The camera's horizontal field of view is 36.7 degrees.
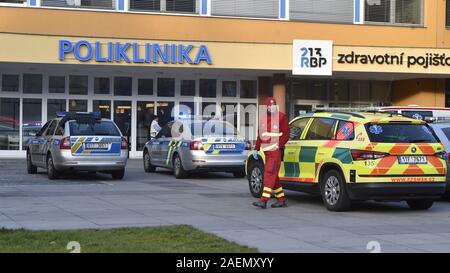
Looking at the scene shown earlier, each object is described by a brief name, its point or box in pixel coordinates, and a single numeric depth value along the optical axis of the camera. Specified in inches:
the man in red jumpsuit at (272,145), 457.1
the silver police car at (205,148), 678.5
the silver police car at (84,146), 644.1
